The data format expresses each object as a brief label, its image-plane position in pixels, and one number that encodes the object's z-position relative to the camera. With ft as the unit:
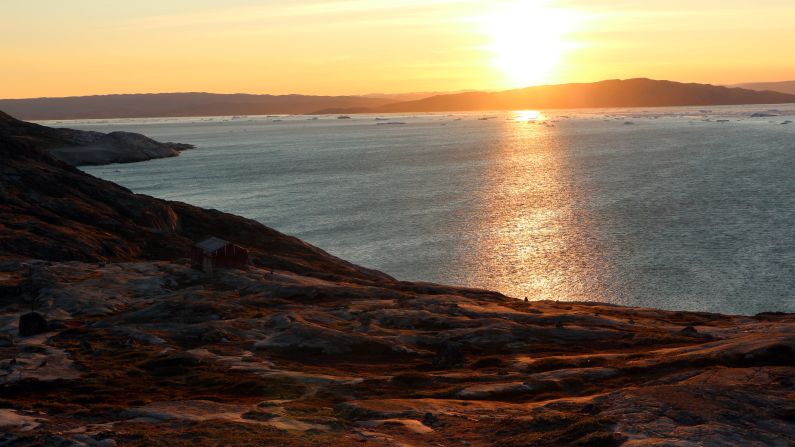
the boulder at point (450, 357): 165.07
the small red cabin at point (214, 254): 240.12
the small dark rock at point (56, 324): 185.87
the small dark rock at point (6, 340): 166.91
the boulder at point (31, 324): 179.01
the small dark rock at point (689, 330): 186.60
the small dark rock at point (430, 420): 122.88
